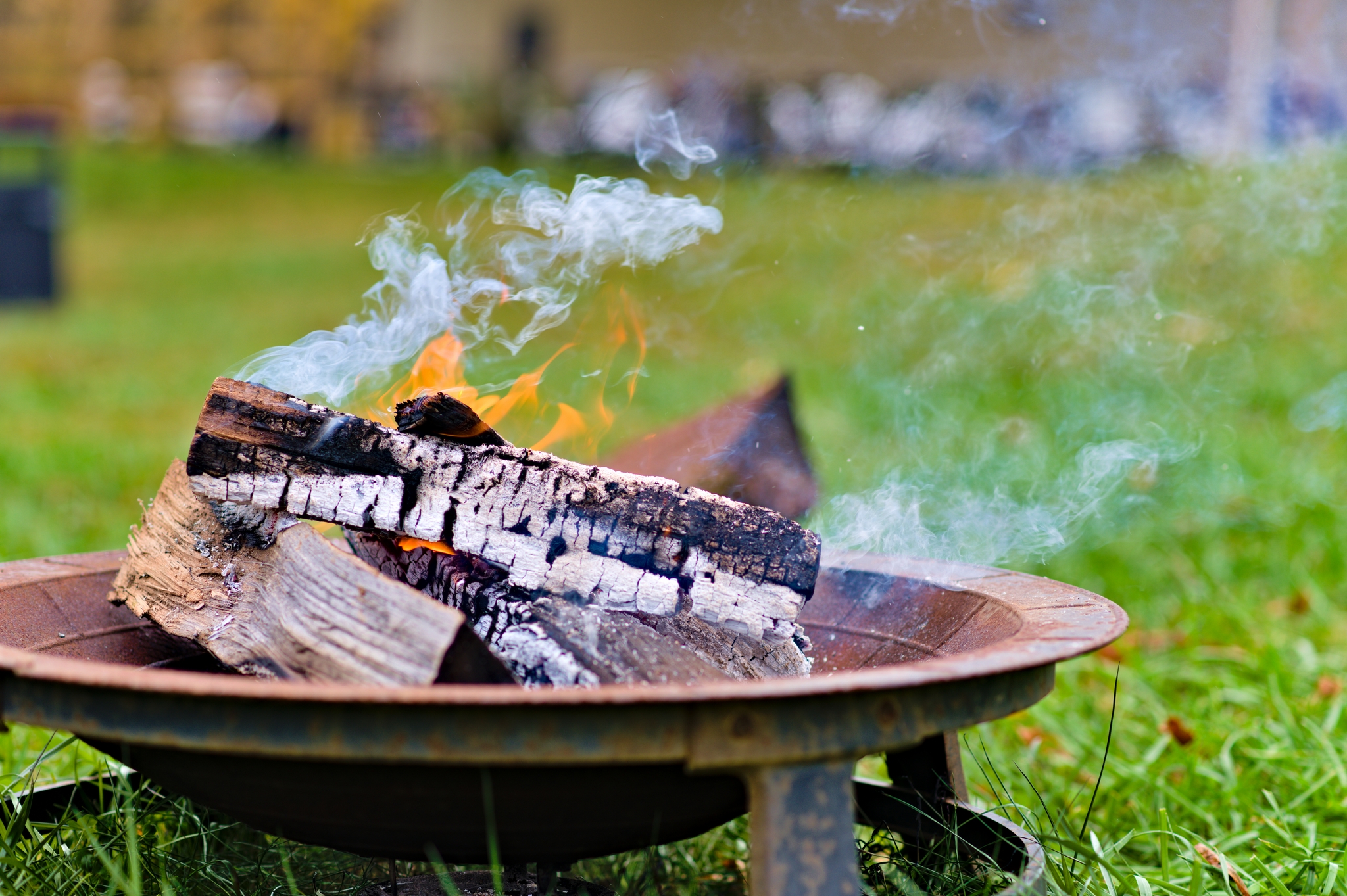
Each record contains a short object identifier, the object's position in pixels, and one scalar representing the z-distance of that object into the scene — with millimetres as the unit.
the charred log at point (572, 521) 2012
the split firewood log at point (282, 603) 1889
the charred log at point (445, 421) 2009
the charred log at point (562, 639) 1968
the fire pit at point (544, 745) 1810
